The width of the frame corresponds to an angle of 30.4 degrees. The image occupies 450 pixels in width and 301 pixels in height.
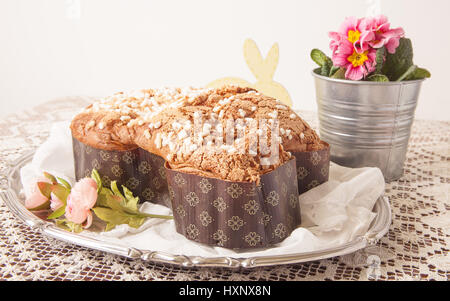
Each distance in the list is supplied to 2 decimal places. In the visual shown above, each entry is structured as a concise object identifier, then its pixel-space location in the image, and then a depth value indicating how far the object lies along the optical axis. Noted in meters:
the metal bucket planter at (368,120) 0.88
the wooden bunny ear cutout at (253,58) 0.98
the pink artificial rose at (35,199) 0.79
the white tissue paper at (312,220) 0.72
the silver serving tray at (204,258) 0.69
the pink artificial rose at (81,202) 0.75
